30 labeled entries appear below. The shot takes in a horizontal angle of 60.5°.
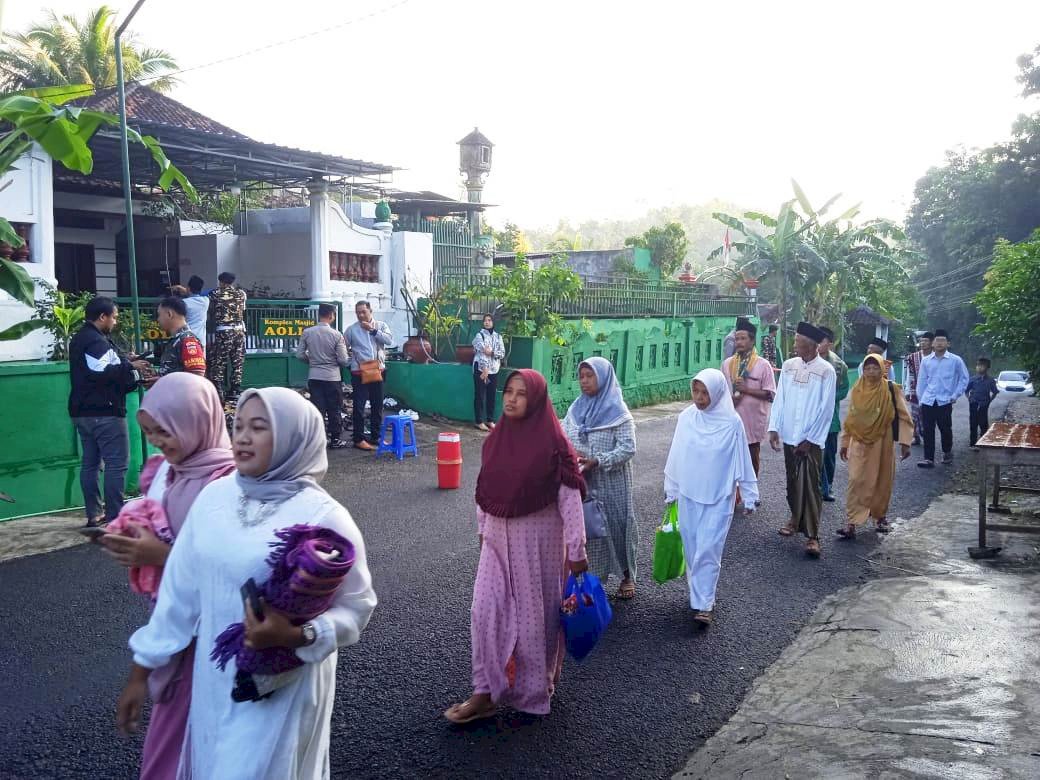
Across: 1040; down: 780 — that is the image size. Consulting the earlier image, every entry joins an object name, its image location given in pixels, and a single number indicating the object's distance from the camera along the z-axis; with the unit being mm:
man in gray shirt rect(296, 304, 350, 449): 10797
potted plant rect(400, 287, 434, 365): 14148
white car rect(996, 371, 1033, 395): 32688
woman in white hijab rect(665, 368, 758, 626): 5355
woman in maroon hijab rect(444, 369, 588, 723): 4008
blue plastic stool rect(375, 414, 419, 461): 10766
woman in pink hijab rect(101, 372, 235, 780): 2553
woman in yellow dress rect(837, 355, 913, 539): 7719
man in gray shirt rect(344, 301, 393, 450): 11336
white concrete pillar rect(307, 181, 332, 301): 15648
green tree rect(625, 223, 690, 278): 28578
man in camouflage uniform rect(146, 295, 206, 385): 7625
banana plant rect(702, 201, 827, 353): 23484
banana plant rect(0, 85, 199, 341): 4992
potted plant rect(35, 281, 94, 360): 9305
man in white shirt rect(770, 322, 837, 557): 7074
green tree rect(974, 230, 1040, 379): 8750
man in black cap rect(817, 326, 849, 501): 8578
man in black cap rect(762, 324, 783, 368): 14842
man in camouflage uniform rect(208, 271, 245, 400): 11188
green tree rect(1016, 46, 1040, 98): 31250
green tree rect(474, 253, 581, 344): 13977
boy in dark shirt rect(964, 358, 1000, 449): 13438
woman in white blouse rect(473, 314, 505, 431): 12953
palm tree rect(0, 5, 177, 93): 25234
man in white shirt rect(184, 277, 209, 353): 10570
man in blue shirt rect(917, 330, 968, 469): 11453
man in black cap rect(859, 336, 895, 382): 9664
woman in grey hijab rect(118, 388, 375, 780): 2289
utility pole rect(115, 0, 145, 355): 9258
